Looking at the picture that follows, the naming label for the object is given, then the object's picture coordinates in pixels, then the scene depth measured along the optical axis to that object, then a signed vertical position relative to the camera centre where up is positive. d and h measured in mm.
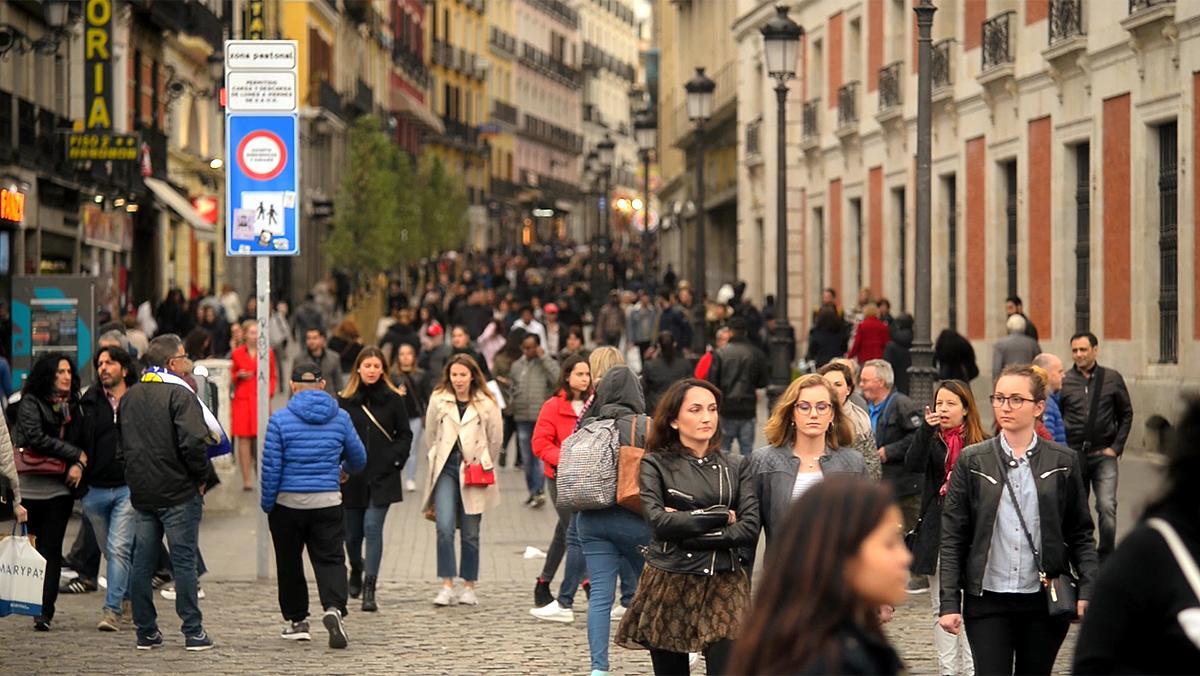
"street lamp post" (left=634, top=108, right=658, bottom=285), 46331 +4308
